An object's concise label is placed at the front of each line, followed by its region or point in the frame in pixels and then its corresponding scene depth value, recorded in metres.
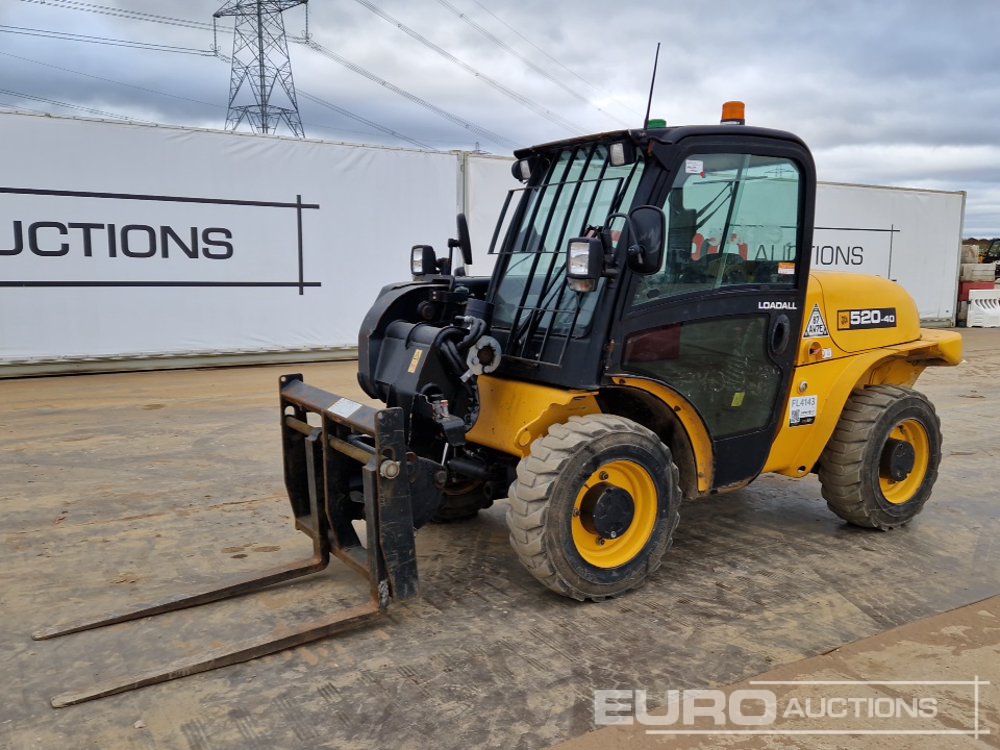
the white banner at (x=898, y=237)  16.83
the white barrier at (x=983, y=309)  19.78
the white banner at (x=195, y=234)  10.37
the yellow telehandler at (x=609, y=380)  3.74
